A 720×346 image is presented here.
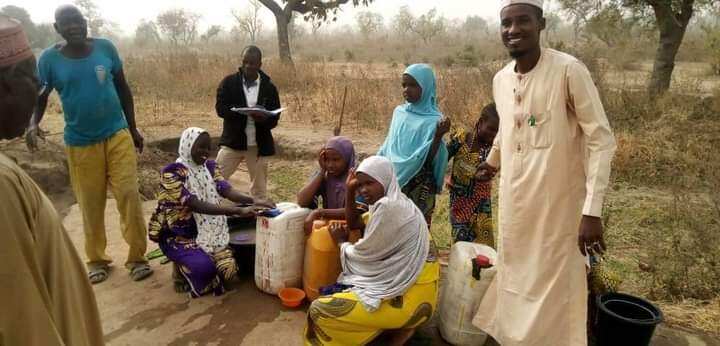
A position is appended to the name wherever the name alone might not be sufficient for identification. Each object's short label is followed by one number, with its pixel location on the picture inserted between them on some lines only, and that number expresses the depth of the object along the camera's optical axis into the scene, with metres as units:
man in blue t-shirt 3.28
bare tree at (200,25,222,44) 43.30
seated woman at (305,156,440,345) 2.46
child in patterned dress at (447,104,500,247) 3.21
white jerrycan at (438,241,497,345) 2.55
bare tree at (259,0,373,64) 14.20
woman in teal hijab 3.21
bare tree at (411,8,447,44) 36.72
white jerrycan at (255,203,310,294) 3.11
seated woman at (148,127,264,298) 3.21
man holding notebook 4.29
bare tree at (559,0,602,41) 9.72
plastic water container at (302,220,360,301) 2.94
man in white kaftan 1.96
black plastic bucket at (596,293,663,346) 2.28
